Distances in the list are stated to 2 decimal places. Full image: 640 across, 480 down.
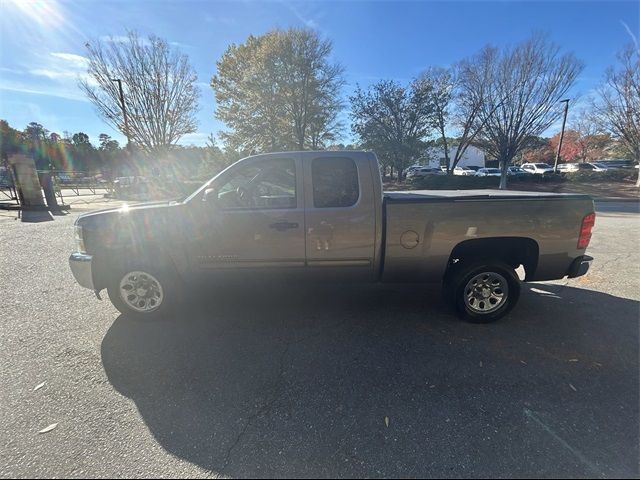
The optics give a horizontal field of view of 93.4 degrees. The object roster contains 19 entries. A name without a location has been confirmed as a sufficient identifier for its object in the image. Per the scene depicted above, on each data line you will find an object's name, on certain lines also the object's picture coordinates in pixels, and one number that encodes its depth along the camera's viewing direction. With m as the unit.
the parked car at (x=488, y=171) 36.66
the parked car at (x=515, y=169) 37.21
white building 59.35
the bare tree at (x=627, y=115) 18.33
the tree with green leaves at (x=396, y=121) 23.97
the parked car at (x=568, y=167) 42.86
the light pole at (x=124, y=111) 22.00
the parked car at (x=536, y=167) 41.28
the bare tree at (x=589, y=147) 44.81
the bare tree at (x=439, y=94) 23.41
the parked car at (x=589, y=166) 39.34
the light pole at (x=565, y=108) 17.62
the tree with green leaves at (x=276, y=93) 22.72
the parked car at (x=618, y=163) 39.58
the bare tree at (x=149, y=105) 22.16
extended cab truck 3.29
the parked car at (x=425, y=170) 41.37
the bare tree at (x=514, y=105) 16.80
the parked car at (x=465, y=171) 40.55
